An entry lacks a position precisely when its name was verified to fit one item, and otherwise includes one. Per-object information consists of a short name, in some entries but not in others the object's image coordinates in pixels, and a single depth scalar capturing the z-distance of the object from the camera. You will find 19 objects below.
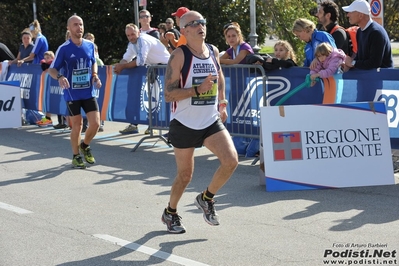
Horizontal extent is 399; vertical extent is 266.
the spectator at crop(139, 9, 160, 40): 14.79
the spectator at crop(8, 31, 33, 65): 16.91
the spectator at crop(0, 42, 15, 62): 18.14
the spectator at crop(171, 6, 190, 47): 11.07
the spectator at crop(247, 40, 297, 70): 10.38
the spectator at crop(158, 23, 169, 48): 14.79
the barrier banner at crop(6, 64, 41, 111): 16.05
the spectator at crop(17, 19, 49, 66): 16.52
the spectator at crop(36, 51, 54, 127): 15.20
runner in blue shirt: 10.70
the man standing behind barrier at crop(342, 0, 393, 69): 9.41
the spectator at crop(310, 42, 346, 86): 9.70
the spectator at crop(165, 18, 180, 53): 13.45
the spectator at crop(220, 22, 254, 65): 11.28
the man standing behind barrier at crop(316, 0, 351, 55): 10.71
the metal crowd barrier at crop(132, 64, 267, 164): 10.71
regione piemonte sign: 8.77
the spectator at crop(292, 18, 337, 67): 10.24
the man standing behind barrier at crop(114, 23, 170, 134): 12.93
